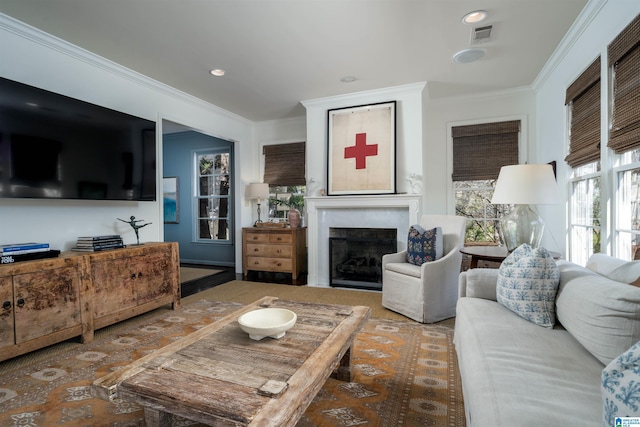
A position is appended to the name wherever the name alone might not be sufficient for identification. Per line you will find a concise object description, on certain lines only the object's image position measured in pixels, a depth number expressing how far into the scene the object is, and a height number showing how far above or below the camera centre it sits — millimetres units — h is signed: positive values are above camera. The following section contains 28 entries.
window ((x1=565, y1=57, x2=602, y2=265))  2348 +404
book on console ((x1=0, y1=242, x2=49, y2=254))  2117 -231
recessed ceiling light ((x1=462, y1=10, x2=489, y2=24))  2361 +1471
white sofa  928 -550
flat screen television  2242 +527
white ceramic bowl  1386 -502
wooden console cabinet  2037 -599
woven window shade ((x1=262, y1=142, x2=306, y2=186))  5004 +786
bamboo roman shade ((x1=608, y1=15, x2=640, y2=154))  1784 +737
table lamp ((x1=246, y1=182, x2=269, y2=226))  4855 +350
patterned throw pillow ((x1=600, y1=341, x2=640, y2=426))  646 -367
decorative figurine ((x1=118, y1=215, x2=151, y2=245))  3154 -95
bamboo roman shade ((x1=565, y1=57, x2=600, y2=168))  2312 +751
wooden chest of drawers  4496 -519
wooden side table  2486 -329
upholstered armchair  2811 -628
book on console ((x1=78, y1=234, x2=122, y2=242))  2682 -208
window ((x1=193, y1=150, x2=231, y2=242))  5820 +335
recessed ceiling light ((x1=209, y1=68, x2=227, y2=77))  3293 +1464
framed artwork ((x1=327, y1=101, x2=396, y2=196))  3887 +789
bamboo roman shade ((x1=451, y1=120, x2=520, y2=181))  3994 +814
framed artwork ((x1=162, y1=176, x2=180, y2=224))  6074 +254
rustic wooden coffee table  939 -559
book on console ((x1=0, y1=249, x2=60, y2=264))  2067 -291
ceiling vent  2570 +1469
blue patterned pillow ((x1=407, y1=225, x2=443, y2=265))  3055 -311
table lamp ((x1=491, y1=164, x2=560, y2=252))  2352 +123
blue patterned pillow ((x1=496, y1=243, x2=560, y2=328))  1589 -378
